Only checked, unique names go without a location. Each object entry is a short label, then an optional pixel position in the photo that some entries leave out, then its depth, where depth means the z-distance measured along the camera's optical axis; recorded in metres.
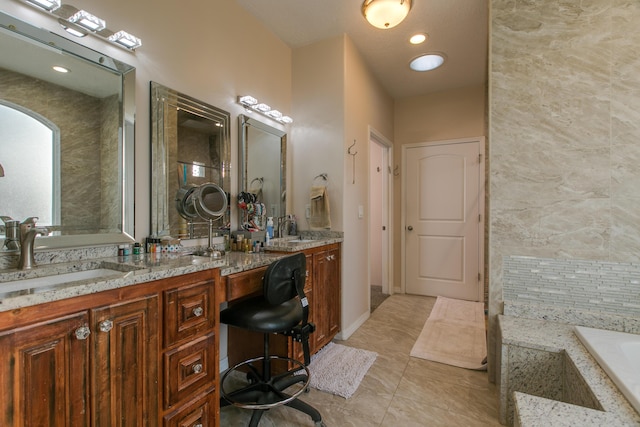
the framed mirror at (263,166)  2.35
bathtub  1.11
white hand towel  2.66
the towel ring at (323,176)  2.76
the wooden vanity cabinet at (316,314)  2.01
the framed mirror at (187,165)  1.76
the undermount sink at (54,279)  1.10
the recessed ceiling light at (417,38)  2.72
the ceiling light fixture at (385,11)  1.96
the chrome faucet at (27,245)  1.18
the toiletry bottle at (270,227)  2.56
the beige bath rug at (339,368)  1.94
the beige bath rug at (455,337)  2.33
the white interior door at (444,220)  3.79
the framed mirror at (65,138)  1.23
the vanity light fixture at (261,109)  2.33
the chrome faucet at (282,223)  2.76
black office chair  1.49
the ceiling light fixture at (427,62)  3.07
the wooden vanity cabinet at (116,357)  0.84
